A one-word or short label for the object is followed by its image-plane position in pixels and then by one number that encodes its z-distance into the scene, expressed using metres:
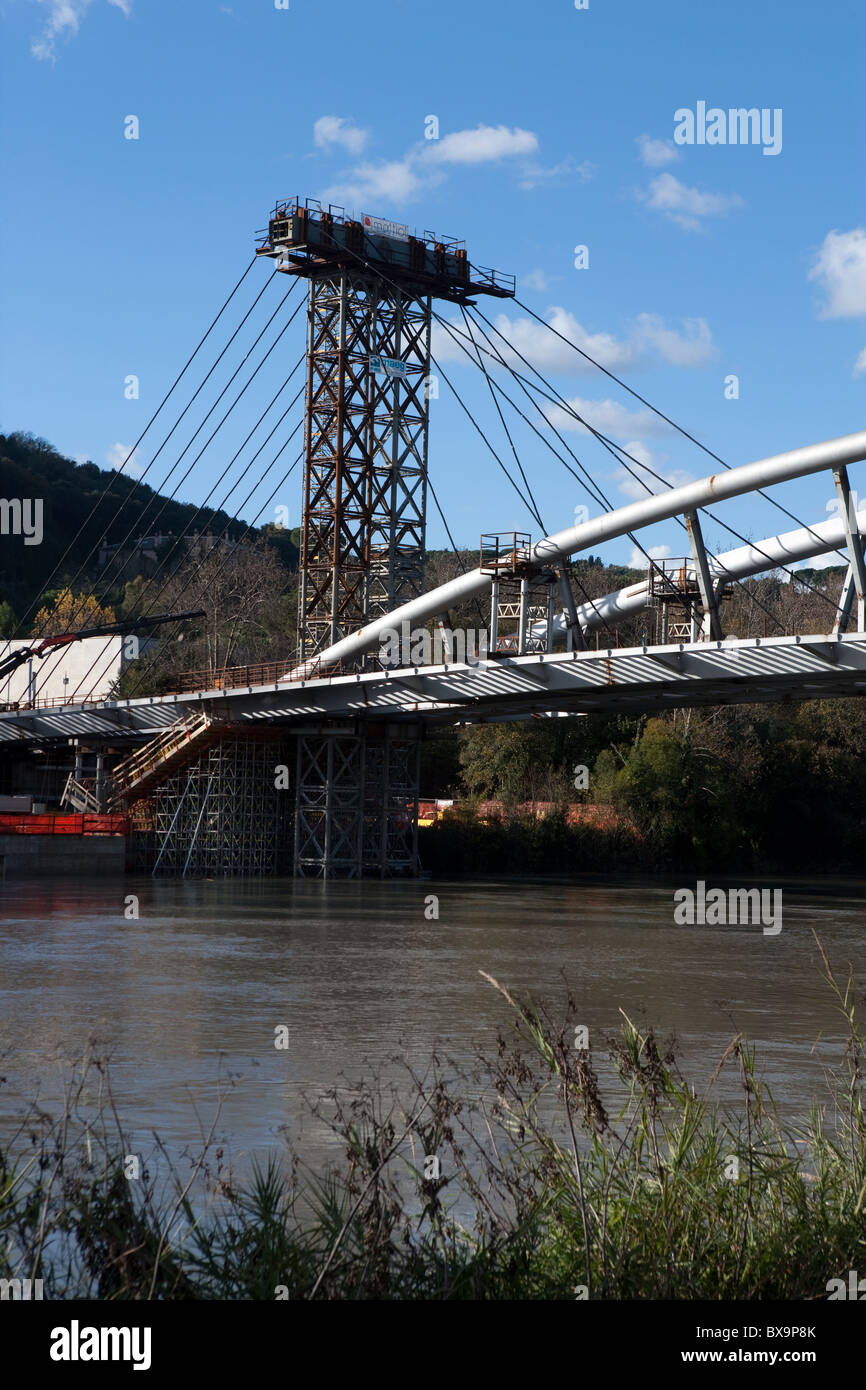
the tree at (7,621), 93.62
